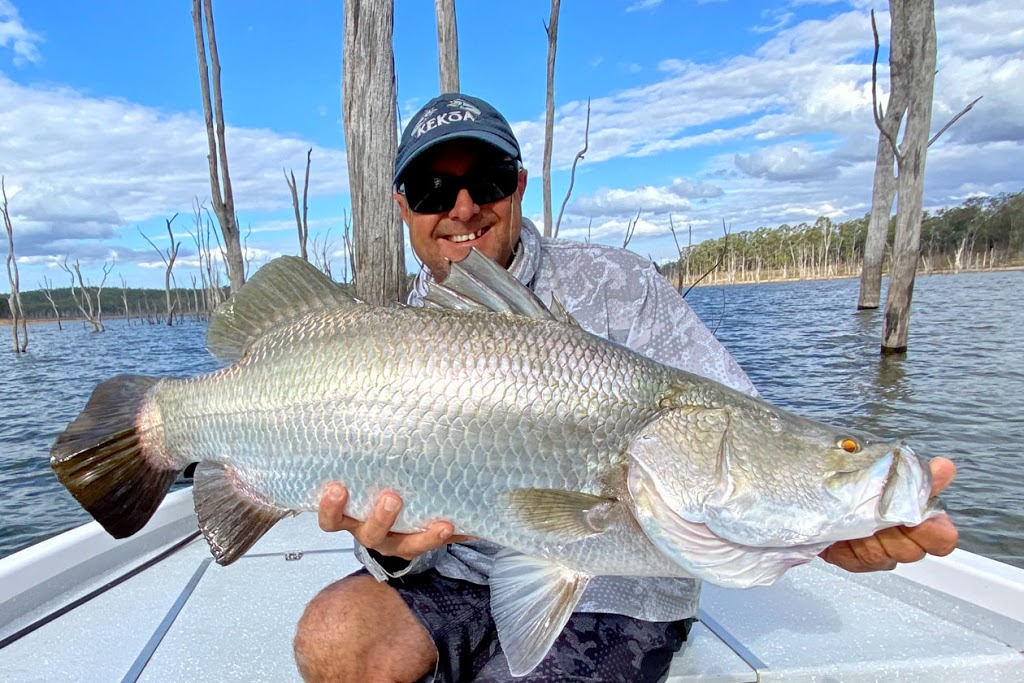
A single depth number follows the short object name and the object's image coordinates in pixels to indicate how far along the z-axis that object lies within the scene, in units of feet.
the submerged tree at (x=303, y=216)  73.97
